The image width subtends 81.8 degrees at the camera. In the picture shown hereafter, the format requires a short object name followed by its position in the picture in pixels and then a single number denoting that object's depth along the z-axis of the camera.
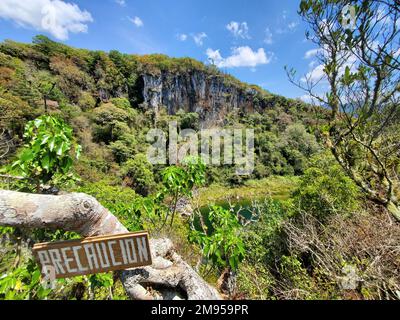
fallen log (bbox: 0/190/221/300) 1.06
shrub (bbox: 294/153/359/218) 6.54
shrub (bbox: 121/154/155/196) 21.98
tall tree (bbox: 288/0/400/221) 2.46
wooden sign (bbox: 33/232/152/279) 1.10
